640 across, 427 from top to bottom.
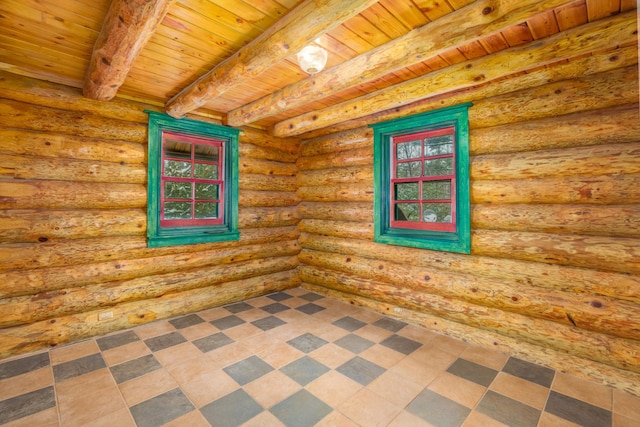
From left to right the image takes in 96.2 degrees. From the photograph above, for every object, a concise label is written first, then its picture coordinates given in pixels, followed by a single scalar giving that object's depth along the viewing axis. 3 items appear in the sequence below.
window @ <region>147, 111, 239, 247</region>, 4.15
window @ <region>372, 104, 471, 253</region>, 3.66
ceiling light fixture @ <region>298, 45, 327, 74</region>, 2.74
